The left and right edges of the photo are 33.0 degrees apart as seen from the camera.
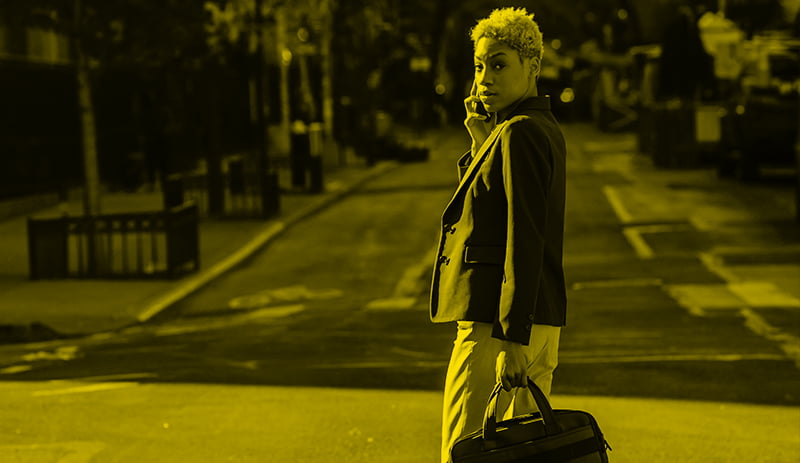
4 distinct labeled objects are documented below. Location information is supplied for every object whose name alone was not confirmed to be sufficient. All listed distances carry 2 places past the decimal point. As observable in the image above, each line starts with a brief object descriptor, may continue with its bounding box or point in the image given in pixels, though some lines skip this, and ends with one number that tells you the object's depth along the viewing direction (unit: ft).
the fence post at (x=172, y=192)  58.03
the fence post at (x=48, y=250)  48.65
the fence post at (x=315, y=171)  91.04
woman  14.29
